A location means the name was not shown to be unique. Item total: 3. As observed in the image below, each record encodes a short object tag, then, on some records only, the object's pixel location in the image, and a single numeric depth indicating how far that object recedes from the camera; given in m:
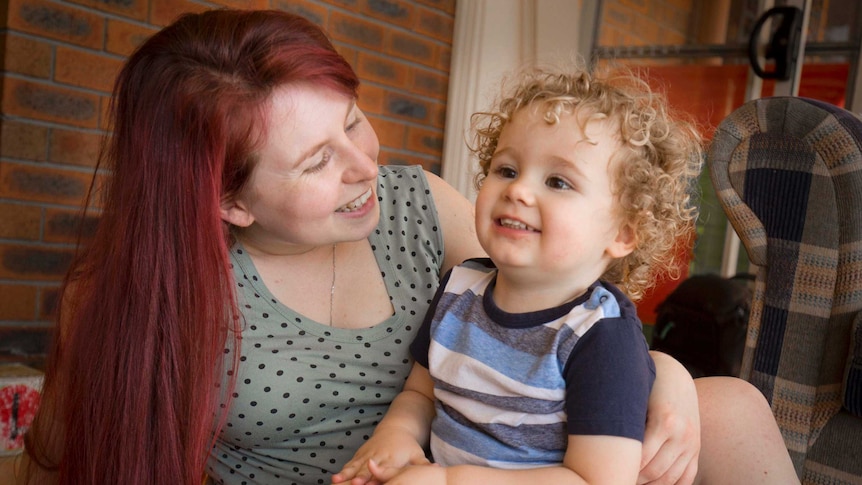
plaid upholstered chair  1.52
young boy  0.98
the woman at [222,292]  1.11
